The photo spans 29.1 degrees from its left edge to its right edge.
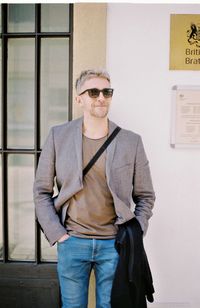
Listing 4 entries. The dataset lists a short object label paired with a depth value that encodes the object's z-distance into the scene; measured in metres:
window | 3.42
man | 2.66
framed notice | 3.22
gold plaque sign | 3.22
